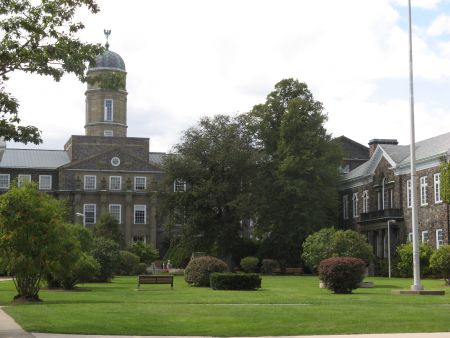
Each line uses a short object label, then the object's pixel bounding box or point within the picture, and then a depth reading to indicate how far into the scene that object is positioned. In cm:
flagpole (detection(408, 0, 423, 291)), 3108
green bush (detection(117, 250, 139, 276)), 6034
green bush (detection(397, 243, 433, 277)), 5438
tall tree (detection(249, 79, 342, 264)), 6406
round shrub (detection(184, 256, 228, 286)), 3950
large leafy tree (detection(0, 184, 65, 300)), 2666
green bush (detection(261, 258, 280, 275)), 6462
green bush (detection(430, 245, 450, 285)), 3988
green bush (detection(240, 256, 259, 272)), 6450
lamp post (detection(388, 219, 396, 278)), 5838
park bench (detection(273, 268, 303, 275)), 6519
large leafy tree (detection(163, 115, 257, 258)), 6412
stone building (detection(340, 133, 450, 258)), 5725
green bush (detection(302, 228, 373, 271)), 4056
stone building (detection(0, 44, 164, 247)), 8912
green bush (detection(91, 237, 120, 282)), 4453
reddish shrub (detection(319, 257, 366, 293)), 3203
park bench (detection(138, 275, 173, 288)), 3691
